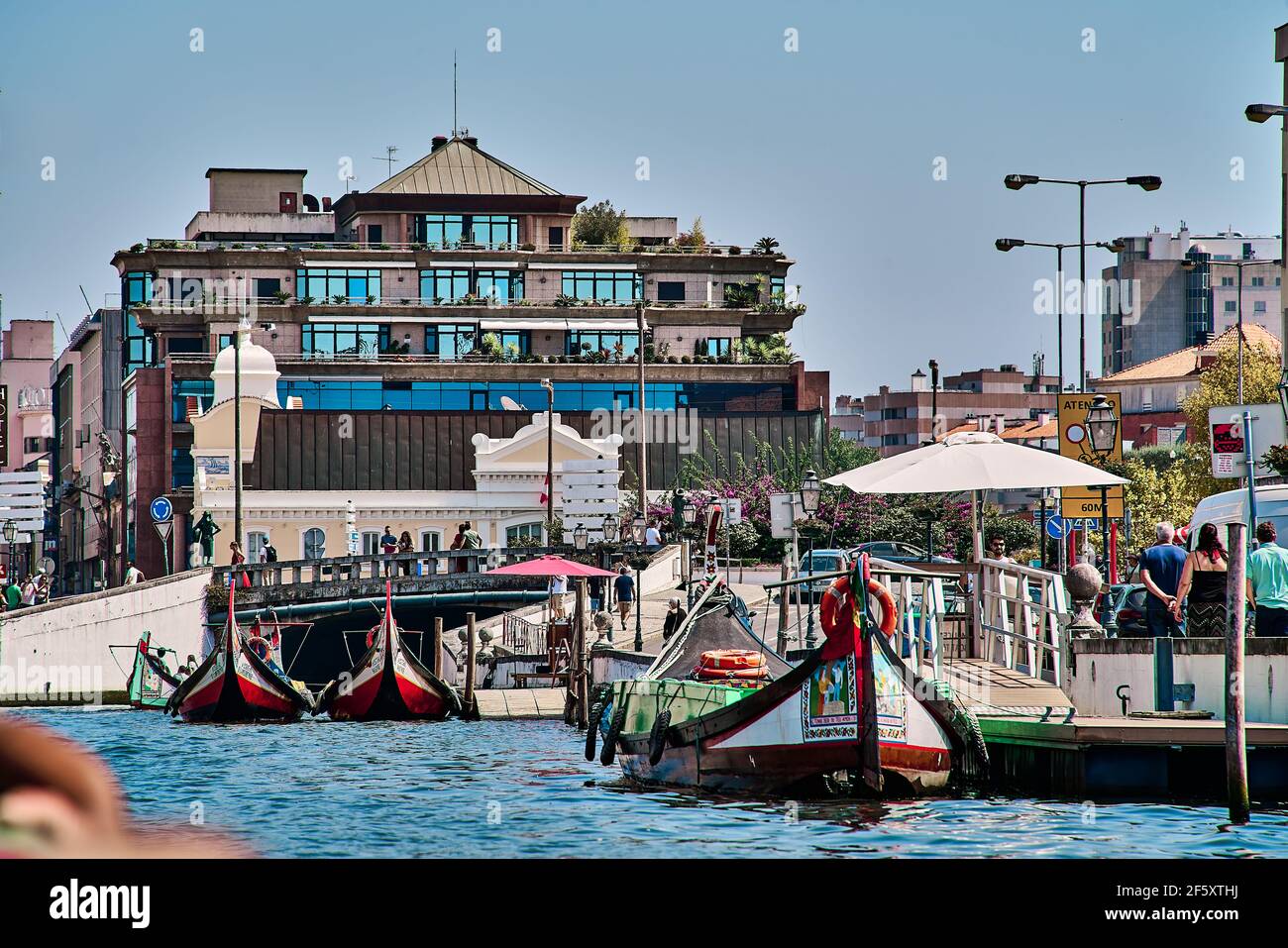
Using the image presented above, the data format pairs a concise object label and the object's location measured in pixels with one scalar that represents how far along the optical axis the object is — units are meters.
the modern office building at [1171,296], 142.00
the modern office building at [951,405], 150.50
